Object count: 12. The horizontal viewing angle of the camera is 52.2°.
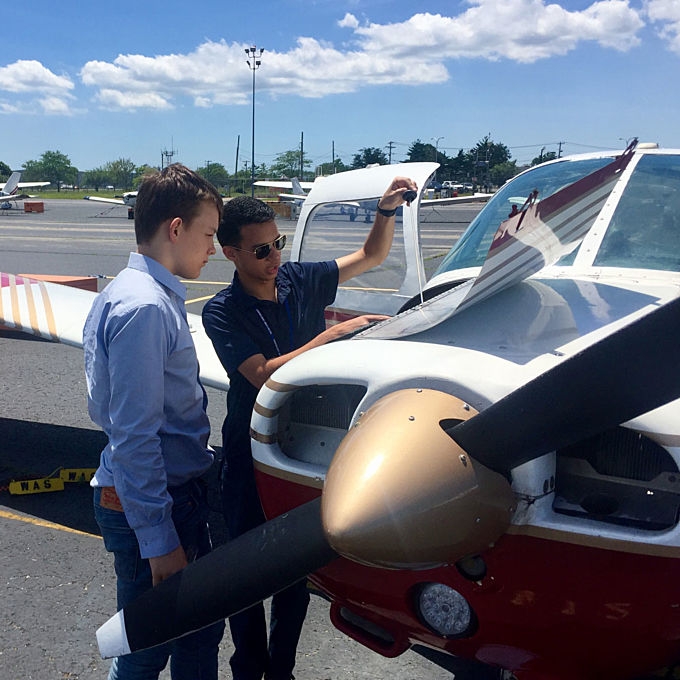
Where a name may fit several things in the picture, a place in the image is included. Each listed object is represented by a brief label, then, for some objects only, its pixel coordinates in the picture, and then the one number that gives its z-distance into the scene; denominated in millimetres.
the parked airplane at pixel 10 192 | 54312
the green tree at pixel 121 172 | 133875
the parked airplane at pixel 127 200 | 51603
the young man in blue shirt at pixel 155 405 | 1863
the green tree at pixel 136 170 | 132125
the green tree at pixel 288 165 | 118750
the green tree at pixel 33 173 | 151375
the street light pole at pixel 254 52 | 55281
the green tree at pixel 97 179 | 142625
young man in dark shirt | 2479
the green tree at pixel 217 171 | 77794
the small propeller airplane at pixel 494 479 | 1449
